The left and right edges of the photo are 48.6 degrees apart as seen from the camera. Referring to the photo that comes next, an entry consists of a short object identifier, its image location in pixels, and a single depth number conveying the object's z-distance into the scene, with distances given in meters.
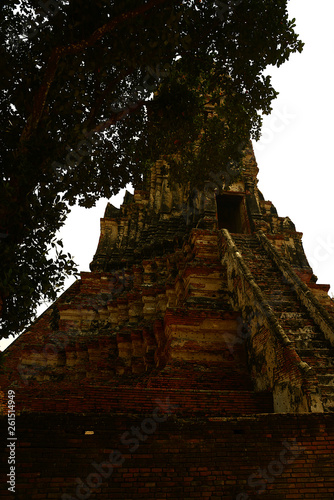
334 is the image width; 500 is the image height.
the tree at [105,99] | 4.95
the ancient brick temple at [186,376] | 3.58
